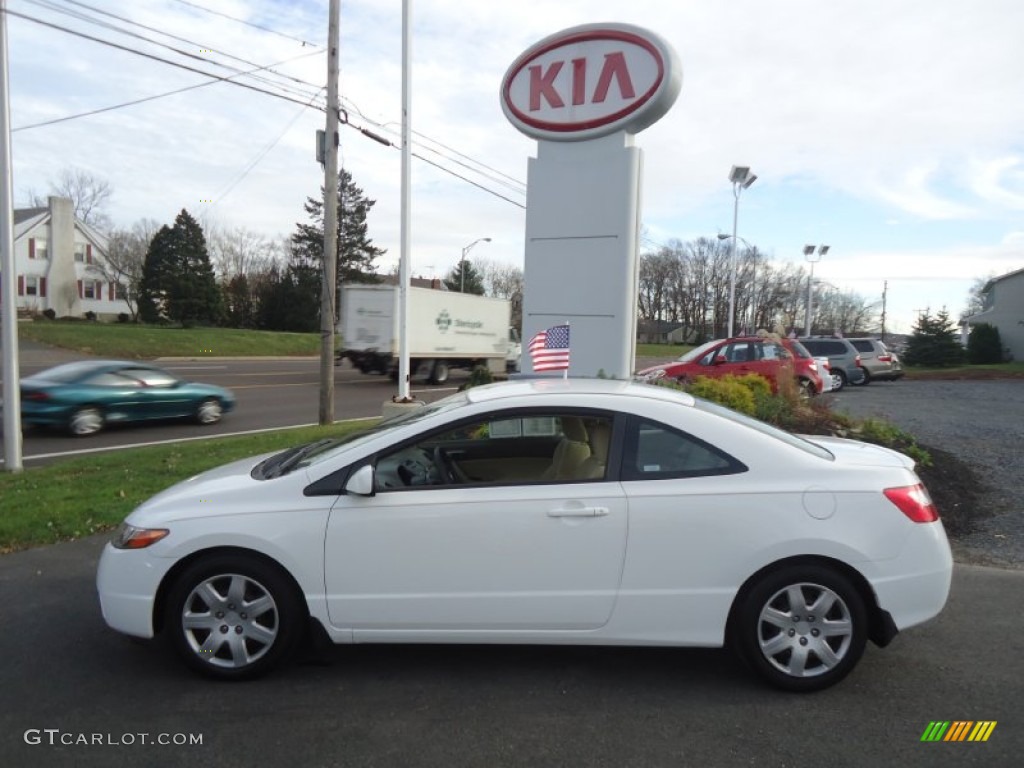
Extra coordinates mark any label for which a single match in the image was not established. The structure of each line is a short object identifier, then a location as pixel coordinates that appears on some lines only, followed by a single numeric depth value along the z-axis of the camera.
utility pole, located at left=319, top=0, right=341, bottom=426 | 13.85
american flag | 9.17
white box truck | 25.44
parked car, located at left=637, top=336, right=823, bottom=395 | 15.50
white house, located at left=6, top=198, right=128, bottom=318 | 55.75
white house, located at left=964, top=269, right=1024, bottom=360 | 40.19
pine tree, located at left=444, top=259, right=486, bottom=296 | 82.69
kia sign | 8.86
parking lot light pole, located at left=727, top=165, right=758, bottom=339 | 32.41
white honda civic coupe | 3.35
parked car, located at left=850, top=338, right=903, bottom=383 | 25.05
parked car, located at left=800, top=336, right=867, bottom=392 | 23.64
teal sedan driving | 12.23
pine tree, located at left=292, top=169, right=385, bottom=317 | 62.38
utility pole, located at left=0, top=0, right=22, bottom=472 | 8.34
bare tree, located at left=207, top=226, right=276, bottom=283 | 73.04
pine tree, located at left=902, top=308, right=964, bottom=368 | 37.50
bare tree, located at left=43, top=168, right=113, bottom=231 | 66.31
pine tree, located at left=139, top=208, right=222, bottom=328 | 53.72
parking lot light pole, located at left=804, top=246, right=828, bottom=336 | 44.75
